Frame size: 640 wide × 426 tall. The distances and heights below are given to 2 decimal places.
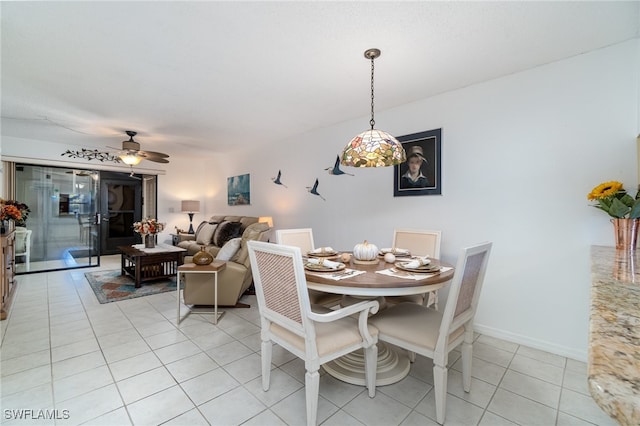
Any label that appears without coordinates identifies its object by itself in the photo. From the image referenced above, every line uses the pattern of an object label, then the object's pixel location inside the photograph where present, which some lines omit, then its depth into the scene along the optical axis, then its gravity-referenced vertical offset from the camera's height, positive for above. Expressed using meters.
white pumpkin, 2.12 -0.30
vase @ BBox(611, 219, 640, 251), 1.71 -0.11
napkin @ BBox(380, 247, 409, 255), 2.43 -0.34
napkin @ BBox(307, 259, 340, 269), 1.85 -0.35
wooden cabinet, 2.92 -0.76
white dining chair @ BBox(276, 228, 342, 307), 2.39 -0.31
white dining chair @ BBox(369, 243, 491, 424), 1.49 -0.68
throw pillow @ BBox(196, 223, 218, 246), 5.32 -0.45
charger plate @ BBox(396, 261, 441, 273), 1.78 -0.36
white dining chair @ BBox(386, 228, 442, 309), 2.38 -0.31
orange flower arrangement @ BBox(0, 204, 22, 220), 3.05 -0.04
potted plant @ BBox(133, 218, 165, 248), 4.34 -0.29
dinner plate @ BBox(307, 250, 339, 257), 2.32 -0.35
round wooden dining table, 1.59 -0.44
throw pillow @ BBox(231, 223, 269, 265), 3.22 -0.39
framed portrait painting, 2.94 +0.51
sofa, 3.05 -0.75
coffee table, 4.02 -0.76
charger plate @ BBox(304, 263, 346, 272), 1.82 -0.37
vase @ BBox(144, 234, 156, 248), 4.46 -0.49
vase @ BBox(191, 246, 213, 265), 2.85 -0.49
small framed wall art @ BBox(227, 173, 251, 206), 5.70 +0.46
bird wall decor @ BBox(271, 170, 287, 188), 4.86 +0.56
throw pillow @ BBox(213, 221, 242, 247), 4.96 -0.38
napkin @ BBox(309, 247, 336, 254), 2.40 -0.34
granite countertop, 0.37 -0.24
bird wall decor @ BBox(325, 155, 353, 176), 3.82 +0.59
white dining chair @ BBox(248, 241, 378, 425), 1.45 -0.65
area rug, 3.61 -1.10
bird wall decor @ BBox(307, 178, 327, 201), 4.22 +0.34
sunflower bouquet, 1.73 +0.10
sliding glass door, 4.93 -0.14
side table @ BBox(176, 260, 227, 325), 2.76 -0.59
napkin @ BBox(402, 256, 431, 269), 1.86 -0.35
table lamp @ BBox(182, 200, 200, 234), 6.48 +0.09
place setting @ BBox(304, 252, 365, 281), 1.74 -0.38
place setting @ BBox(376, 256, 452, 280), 1.73 -0.37
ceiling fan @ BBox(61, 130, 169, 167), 4.05 +0.82
